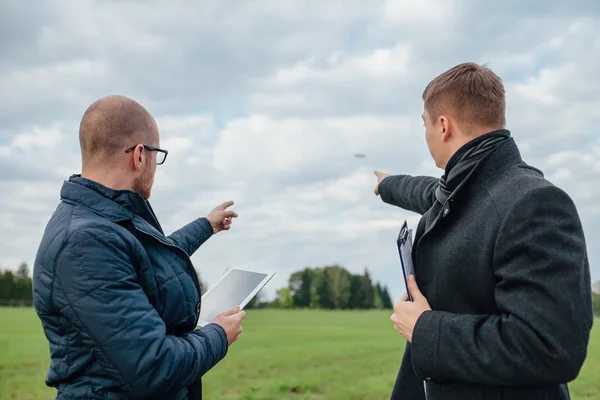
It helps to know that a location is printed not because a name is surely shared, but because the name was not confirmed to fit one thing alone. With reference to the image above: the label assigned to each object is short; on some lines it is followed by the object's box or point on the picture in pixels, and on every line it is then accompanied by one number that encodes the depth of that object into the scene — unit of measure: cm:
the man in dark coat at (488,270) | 203
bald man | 216
